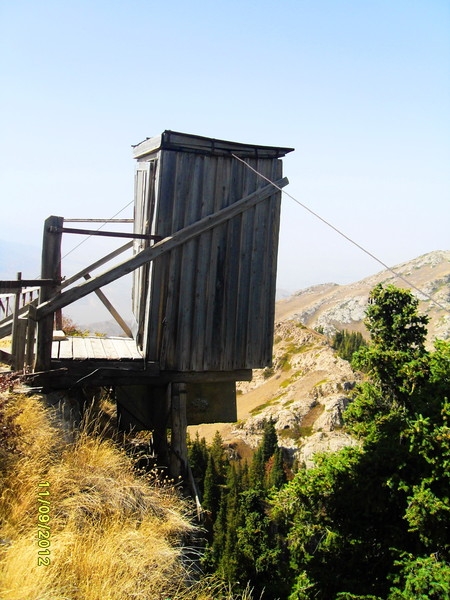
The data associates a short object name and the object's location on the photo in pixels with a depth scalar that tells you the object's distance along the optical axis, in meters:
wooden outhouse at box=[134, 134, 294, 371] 8.13
